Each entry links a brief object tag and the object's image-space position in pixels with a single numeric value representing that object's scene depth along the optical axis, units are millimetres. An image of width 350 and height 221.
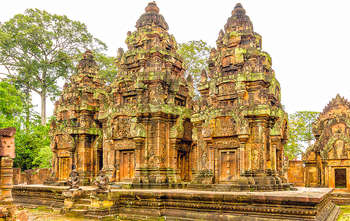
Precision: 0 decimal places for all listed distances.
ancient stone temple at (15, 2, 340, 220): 10984
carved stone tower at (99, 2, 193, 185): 14352
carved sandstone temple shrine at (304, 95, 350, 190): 18109
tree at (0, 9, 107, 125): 26625
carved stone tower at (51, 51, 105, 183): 17234
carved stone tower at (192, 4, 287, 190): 11805
